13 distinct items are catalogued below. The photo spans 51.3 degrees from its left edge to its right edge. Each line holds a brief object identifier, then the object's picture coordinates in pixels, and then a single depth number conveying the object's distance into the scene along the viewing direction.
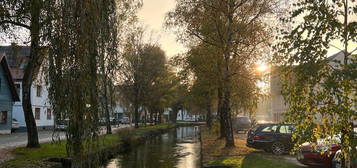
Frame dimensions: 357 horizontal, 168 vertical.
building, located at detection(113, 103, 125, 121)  106.07
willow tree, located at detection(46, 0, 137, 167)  9.16
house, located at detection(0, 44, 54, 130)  42.69
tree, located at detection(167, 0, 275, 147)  20.02
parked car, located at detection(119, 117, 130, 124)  83.09
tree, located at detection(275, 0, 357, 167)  7.42
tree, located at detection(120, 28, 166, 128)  43.75
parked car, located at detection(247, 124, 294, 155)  17.95
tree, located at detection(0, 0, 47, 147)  10.63
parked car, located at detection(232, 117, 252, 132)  39.19
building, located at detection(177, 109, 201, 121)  135.18
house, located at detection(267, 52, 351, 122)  76.28
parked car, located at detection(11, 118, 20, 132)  39.01
